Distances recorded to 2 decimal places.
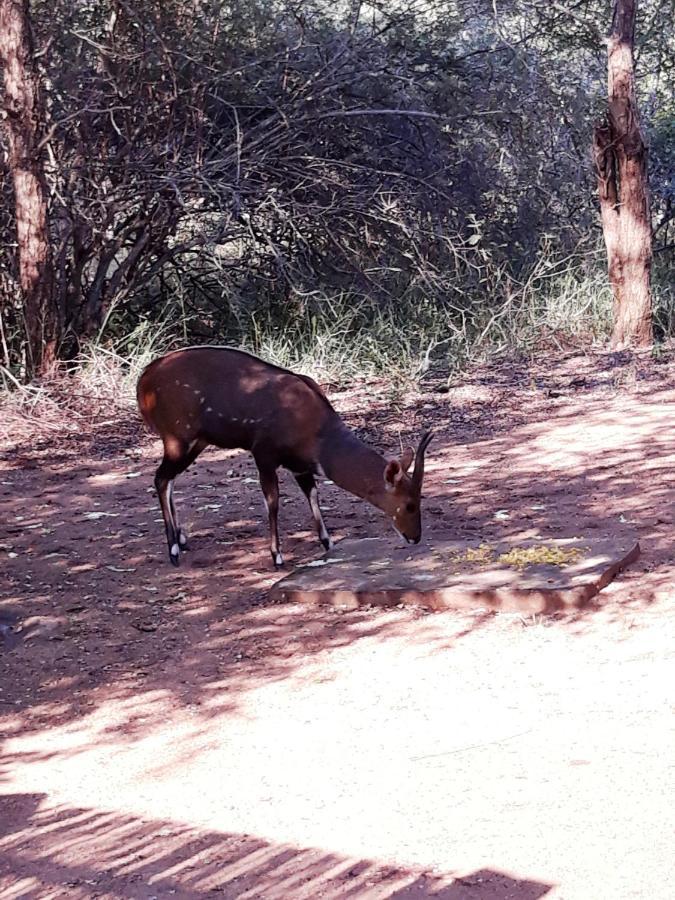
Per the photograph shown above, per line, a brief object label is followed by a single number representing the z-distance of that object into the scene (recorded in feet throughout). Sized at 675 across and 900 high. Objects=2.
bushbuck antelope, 24.91
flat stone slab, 21.67
